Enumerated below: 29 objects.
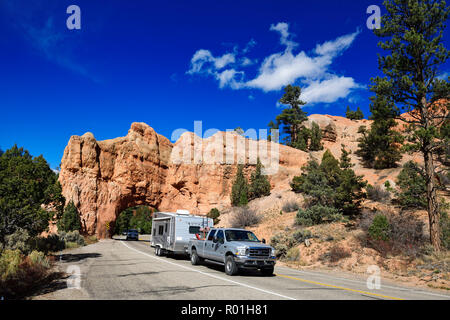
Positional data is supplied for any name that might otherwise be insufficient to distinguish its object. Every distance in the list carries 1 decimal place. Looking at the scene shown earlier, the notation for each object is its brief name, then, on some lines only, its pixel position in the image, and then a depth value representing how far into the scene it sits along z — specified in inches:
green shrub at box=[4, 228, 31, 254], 482.0
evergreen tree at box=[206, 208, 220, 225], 1624.0
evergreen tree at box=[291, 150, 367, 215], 965.2
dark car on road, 1785.2
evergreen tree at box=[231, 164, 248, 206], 1628.7
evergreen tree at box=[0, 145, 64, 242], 459.5
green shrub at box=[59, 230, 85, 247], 1053.2
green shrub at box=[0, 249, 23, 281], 347.5
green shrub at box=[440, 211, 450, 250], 581.0
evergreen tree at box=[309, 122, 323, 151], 2217.0
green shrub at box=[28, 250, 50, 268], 465.4
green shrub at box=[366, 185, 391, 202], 1048.5
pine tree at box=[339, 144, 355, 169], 1056.2
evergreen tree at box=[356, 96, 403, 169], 1524.4
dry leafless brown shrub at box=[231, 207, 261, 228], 1320.1
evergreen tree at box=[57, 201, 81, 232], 1301.4
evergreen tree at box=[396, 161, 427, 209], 752.1
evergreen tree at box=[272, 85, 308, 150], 2418.8
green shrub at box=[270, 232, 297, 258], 801.6
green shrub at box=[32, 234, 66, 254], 664.0
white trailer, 691.4
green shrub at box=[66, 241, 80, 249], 923.0
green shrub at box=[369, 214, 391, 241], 663.8
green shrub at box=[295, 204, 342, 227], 954.1
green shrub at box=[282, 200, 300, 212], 1327.5
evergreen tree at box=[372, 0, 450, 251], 596.7
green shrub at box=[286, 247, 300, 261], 755.4
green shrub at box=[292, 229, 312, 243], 834.3
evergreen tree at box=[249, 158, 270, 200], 1696.6
